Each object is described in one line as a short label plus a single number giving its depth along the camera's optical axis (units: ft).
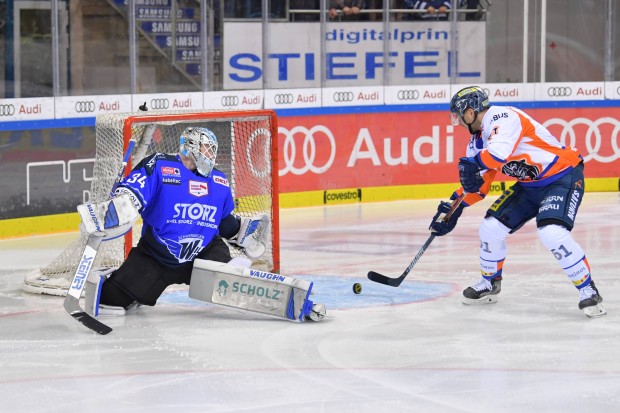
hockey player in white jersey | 37.75
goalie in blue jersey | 37.70
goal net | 42.82
